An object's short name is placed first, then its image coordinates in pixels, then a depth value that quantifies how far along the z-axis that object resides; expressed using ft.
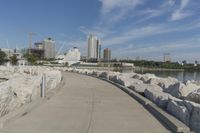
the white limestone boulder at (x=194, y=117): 11.48
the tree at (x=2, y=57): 175.07
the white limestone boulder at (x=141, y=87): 24.41
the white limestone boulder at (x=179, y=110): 12.37
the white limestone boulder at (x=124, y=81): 30.89
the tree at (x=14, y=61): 159.89
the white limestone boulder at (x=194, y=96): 18.44
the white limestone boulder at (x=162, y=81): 32.64
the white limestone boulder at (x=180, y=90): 22.50
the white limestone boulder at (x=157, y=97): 15.96
